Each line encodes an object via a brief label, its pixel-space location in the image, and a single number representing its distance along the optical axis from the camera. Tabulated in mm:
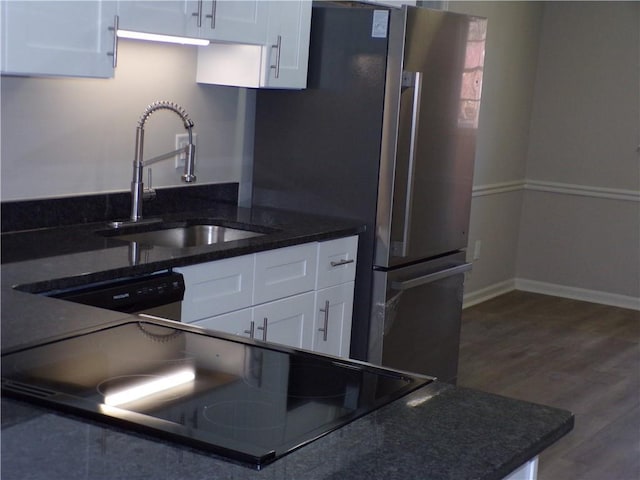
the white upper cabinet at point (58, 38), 2457
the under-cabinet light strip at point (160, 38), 2886
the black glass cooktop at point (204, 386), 1351
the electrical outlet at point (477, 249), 6004
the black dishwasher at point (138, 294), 2516
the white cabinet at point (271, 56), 3459
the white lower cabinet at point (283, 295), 2976
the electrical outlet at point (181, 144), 3668
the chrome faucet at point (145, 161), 3312
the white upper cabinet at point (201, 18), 2822
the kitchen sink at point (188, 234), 3383
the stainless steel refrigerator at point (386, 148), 3598
